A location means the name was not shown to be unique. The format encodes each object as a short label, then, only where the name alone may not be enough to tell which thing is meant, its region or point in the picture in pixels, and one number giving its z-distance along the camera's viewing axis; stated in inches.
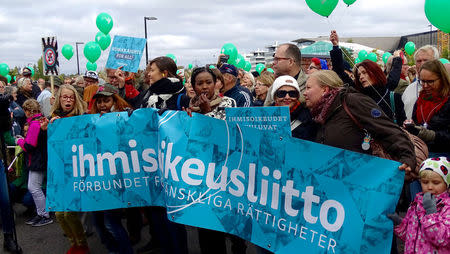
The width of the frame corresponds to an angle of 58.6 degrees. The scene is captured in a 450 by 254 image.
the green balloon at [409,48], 528.2
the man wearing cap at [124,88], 203.2
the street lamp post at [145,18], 1038.6
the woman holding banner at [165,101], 149.9
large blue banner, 92.1
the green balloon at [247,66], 587.8
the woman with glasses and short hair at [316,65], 240.8
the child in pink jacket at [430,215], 95.8
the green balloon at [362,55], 539.5
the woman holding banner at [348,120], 100.8
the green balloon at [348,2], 231.9
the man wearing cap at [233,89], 171.8
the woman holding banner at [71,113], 166.2
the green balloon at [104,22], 466.6
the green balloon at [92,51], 474.9
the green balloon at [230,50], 434.9
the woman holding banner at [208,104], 136.5
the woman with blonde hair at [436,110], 129.6
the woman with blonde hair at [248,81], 328.5
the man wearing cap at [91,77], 243.7
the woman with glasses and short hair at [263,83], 247.1
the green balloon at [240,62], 481.1
